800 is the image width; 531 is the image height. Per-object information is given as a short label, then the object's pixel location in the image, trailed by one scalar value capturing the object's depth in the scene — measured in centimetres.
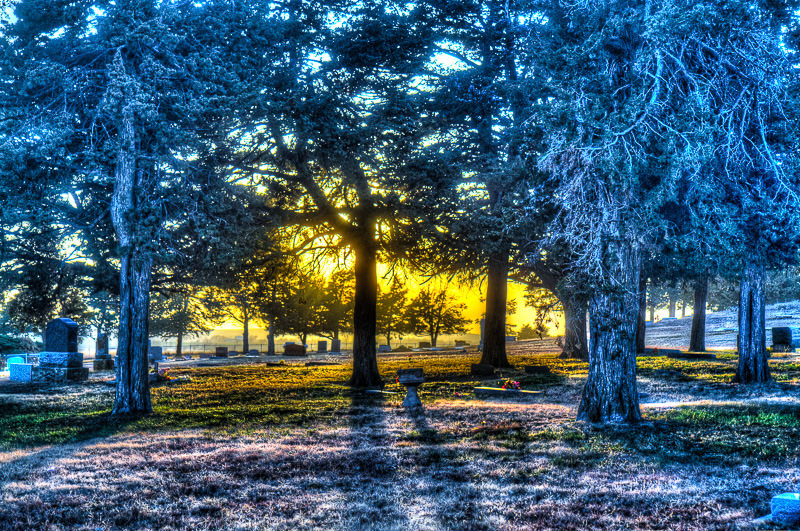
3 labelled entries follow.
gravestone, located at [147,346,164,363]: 3923
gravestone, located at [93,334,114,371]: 3038
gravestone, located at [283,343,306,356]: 4481
